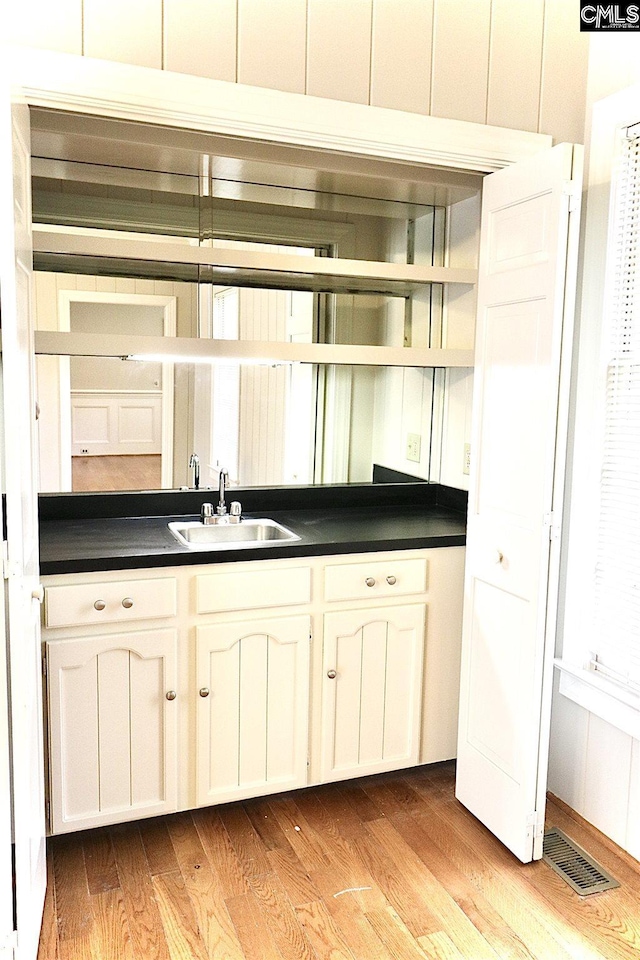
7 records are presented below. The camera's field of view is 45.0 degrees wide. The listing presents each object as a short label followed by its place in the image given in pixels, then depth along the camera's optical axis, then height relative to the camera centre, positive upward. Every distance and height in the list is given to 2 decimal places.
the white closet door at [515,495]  2.10 -0.26
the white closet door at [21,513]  1.51 -0.25
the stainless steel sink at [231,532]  2.68 -0.47
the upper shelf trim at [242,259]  2.23 +0.44
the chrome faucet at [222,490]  2.79 -0.33
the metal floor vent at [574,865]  2.19 -1.34
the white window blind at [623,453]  2.27 -0.13
